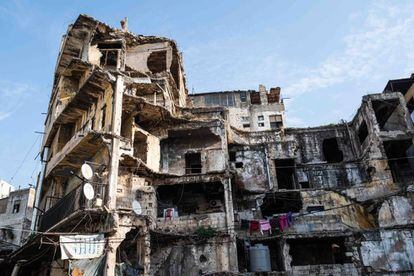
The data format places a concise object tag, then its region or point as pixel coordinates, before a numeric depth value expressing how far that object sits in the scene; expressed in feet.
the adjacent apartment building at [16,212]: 140.56
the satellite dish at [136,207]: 75.44
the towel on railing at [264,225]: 83.41
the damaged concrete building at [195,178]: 68.85
